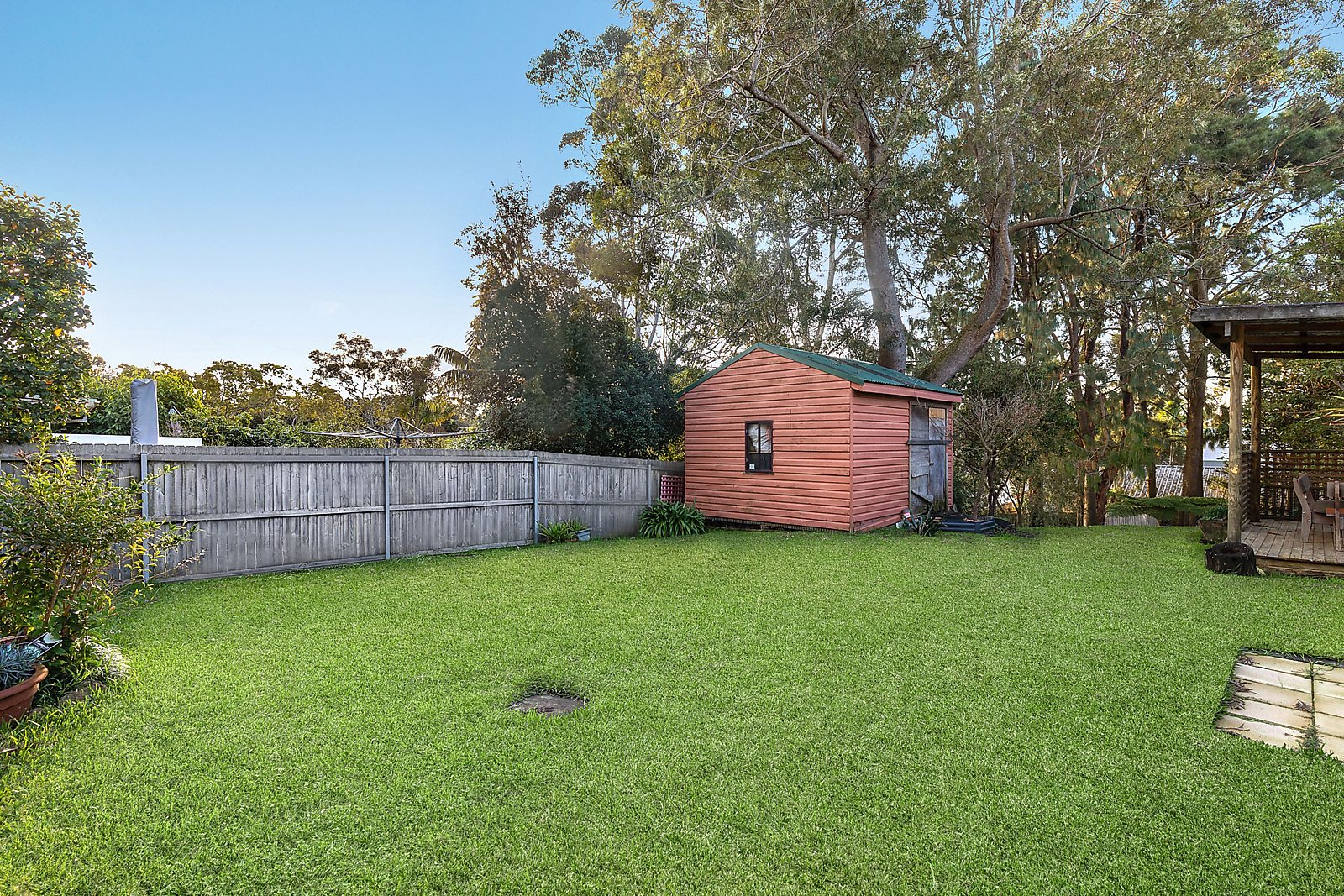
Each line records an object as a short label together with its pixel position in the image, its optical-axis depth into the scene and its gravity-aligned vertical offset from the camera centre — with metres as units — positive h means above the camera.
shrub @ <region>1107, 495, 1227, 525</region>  12.11 -1.39
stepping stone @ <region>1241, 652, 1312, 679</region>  3.83 -1.47
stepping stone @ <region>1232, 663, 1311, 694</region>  3.60 -1.47
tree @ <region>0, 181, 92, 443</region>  5.76 +1.37
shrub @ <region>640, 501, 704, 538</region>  10.95 -1.37
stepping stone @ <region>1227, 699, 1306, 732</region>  3.12 -1.46
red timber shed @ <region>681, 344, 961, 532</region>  10.38 +0.04
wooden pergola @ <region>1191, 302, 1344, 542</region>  6.16 +1.26
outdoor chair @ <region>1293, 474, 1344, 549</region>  7.33 -0.84
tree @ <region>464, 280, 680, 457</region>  12.38 +1.41
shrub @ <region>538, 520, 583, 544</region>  9.88 -1.39
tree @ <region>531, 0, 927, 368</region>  12.84 +8.13
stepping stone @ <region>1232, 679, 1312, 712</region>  3.37 -1.47
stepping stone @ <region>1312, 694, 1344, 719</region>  3.23 -1.47
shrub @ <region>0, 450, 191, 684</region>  3.52 -0.58
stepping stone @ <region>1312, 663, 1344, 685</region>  3.72 -1.48
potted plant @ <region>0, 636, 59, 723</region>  2.99 -1.15
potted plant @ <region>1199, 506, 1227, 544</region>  8.44 -1.28
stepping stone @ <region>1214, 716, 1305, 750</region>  2.92 -1.47
